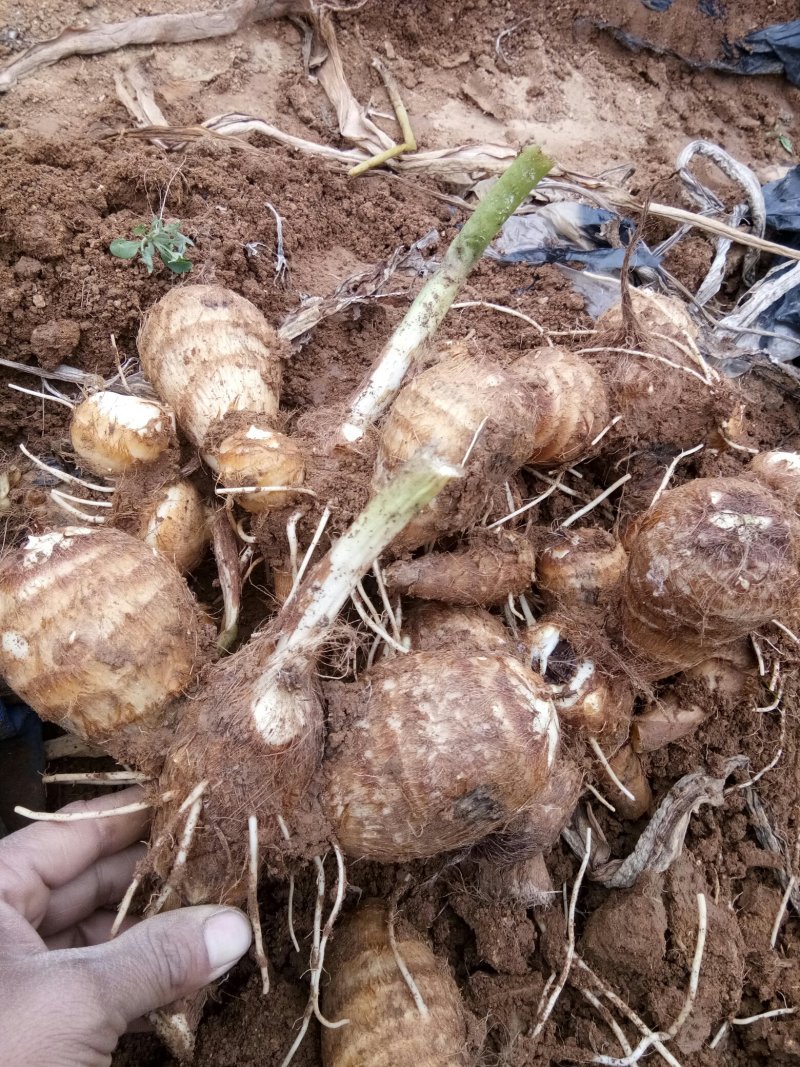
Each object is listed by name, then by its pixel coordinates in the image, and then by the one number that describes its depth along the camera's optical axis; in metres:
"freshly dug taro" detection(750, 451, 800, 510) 0.32
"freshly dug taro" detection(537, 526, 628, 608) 0.32
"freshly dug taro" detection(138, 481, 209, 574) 0.30
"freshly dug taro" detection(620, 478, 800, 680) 0.28
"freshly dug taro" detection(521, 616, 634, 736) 0.30
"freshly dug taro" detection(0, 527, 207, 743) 0.25
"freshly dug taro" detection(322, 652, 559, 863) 0.25
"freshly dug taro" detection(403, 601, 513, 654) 0.29
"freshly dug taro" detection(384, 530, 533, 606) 0.29
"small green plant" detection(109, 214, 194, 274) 0.36
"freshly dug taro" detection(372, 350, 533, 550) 0.28
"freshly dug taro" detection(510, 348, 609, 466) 0.31
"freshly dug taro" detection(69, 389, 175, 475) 0.30
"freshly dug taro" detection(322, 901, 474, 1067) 0.28
